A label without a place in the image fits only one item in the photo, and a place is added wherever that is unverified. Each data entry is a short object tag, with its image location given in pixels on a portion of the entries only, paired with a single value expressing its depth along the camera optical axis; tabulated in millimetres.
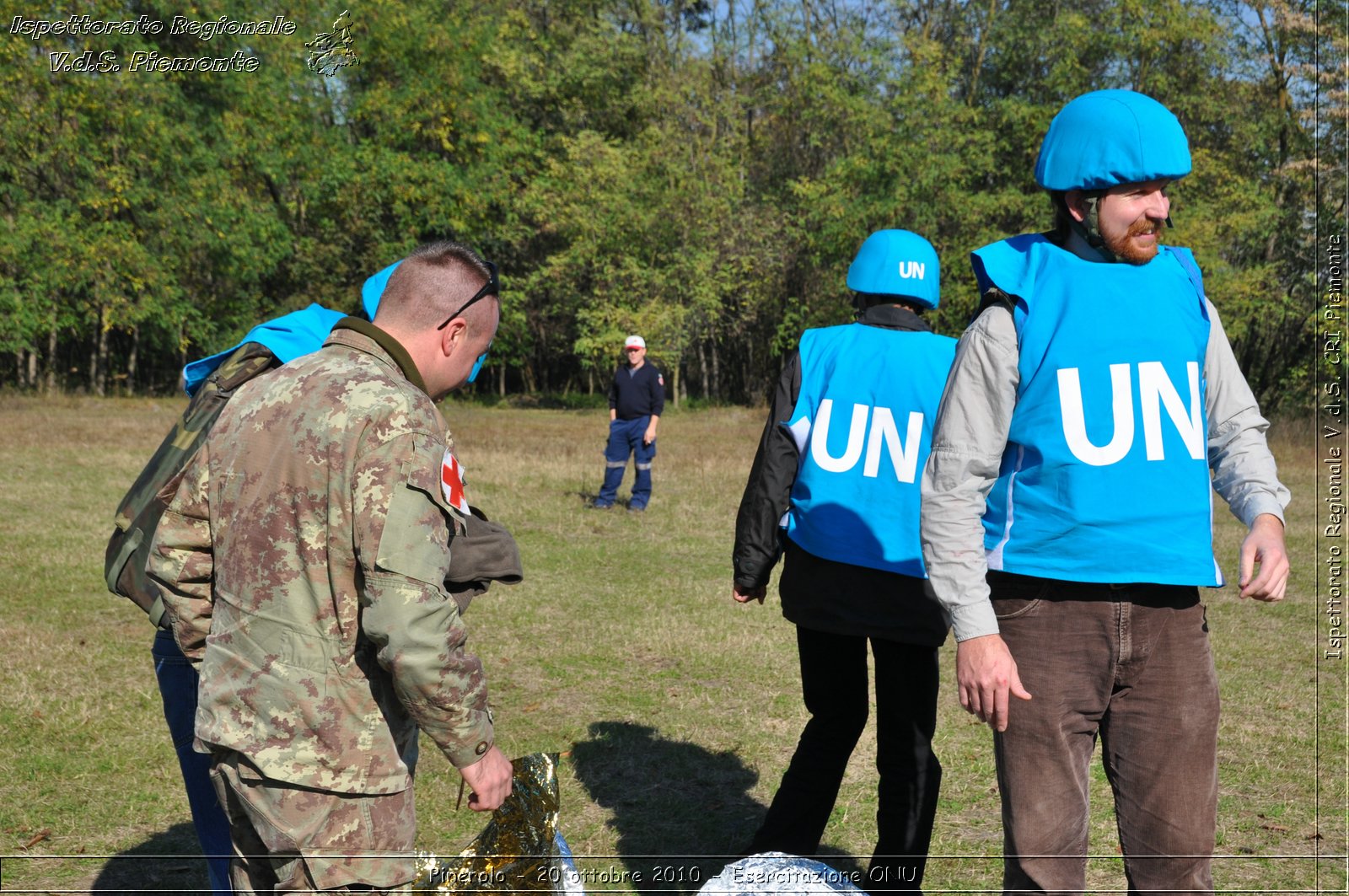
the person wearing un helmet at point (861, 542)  3607
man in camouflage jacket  2186
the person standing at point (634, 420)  12906
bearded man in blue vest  2424
